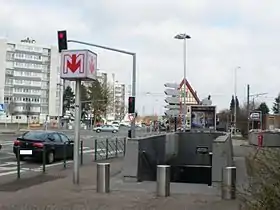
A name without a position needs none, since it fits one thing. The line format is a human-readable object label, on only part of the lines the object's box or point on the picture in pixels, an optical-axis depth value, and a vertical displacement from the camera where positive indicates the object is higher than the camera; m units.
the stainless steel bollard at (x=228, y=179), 11.55 -1.07
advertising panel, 37.12 +0.85
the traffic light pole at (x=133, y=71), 34.41 +3.67
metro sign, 14.21 +1.67
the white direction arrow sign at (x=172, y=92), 35.03 +2.39
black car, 22.31 -0.74
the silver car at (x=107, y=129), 76.30 -0.13
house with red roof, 36.69 +2.49
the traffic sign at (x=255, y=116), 54.76 +1.41
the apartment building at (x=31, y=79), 139.25 +12.94
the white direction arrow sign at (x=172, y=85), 34.97 +2.83
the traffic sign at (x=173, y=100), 35.02 +1.86
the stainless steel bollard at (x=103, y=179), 12.51 -1.17
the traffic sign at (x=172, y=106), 35.25 +1.48
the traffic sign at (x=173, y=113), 35.16 +1.04
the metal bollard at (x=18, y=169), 16.06 -1.25
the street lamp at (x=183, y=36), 46.19 +7.90
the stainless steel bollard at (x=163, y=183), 12.08 -1.21
